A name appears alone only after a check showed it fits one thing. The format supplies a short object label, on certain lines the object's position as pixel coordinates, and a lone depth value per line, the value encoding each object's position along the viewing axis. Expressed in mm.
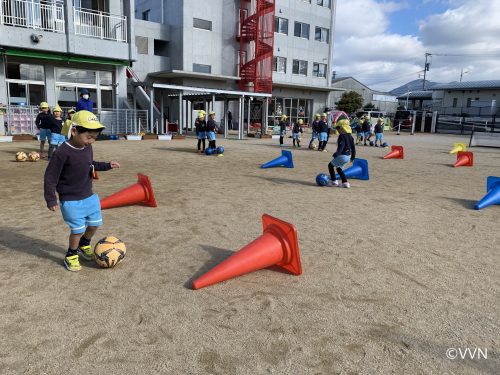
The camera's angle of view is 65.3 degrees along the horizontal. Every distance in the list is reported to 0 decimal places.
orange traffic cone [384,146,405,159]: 15678
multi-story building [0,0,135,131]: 18328
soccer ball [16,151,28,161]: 11719
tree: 49209
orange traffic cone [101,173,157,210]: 6551
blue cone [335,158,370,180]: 10180
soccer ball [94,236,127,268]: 4105
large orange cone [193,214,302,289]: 3921
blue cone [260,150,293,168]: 11812
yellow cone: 17828
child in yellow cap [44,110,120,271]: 3723
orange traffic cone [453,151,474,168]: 13742
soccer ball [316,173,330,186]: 9219
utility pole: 76188
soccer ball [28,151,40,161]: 11914
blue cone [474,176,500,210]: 7238
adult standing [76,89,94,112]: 13411
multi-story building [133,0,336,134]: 28766
